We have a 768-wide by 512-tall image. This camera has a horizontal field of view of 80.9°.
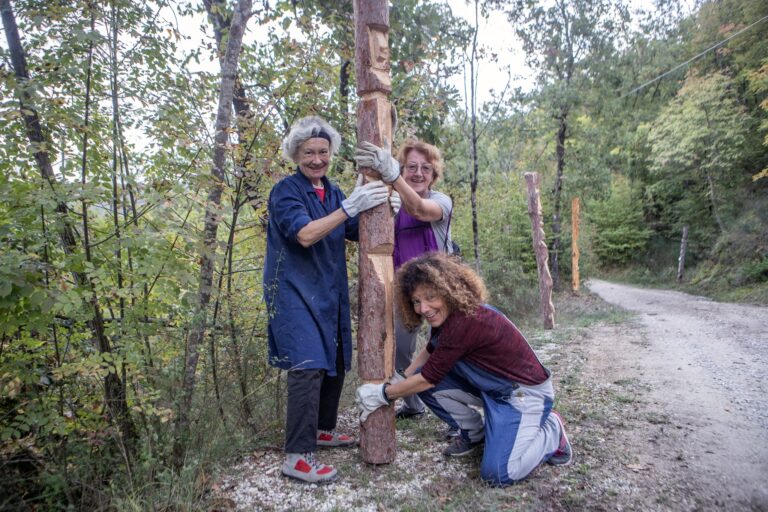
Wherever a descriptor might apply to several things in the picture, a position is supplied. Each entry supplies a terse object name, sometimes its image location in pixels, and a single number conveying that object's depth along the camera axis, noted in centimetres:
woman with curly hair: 236
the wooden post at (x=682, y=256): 1628
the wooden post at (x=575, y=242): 1172
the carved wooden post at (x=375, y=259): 256
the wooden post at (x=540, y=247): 801
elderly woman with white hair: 243
